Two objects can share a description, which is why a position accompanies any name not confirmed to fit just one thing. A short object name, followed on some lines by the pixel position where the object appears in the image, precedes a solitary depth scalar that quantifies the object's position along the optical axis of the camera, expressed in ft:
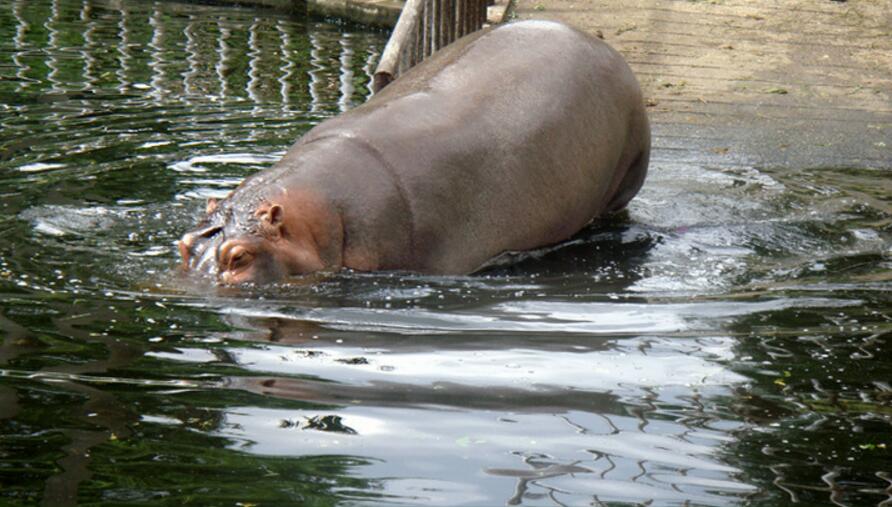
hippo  33.58
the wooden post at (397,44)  44.71
